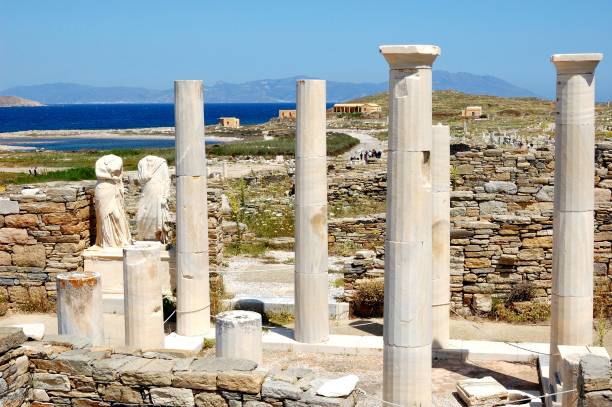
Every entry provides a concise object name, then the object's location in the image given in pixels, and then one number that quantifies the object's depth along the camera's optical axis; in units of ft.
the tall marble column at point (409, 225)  27.25
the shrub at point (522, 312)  42.55
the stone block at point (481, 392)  30.83
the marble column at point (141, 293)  36.14
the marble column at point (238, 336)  31.94
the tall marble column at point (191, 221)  39.50
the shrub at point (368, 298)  43.86
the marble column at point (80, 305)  33.45
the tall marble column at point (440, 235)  37.63
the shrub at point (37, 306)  46.24
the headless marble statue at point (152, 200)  45.14
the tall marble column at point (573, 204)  29.58
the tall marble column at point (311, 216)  37.76
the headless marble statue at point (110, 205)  45.29
